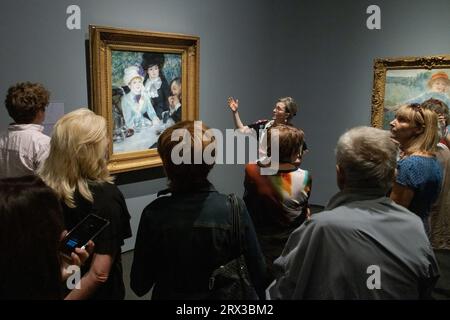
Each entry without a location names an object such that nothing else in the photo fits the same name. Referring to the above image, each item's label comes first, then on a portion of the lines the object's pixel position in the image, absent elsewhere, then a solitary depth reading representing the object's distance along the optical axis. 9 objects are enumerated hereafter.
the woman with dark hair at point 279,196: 2.26
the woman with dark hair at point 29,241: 1.12
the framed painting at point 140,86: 3.52
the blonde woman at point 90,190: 1.75
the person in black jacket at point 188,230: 1.61
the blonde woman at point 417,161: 2.20
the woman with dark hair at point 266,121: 4.33
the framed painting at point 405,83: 4.48
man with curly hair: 2.69
